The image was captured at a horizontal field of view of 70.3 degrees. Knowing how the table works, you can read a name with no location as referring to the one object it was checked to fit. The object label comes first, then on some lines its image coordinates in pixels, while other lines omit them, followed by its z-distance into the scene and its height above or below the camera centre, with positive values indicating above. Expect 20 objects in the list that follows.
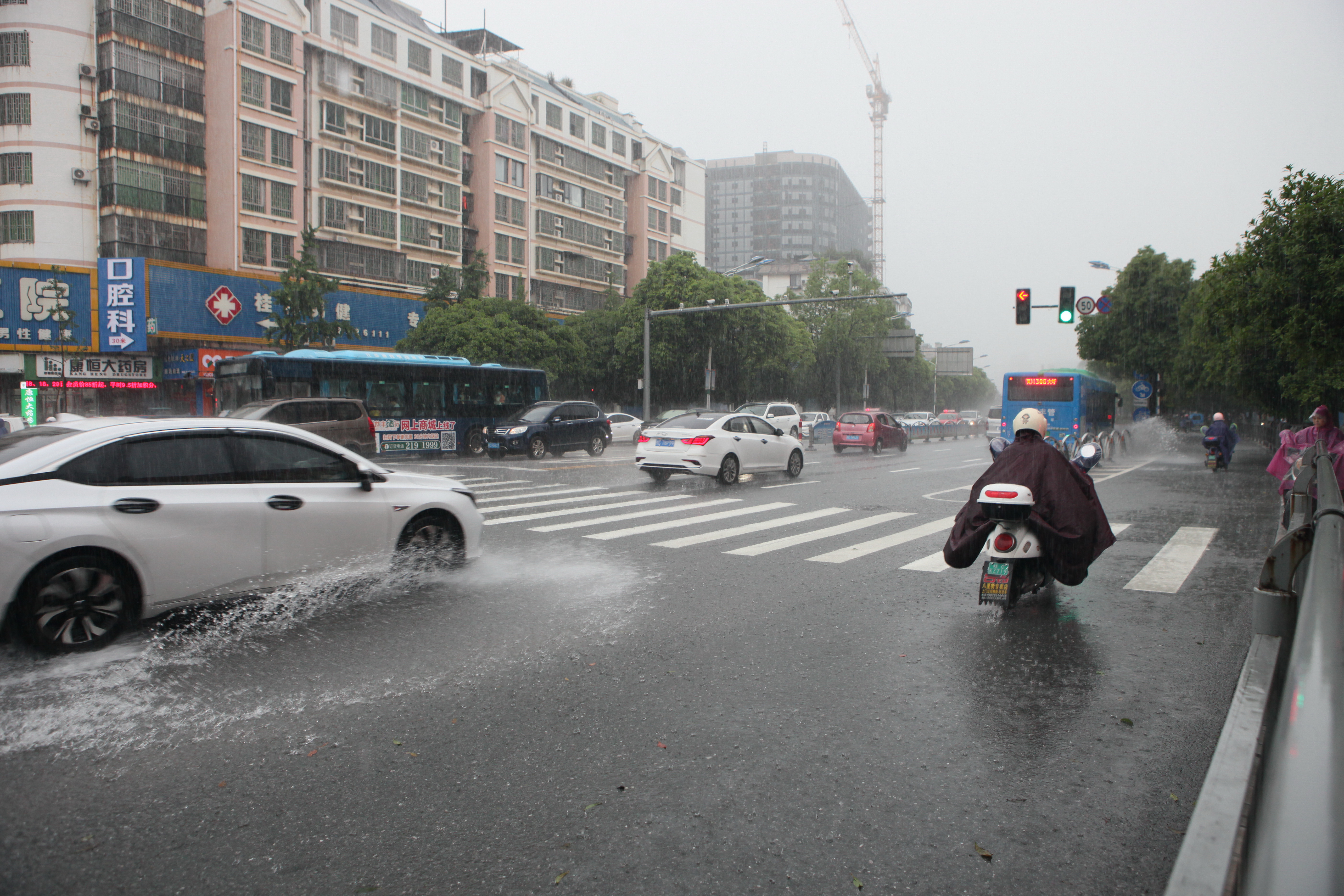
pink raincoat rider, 10.80 -0.44
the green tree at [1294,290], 18.56 +2.46
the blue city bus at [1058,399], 30.80 +0.25
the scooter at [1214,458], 23.16 -1.24
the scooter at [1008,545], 6.34 -0.94
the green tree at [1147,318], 43.78 +4.21
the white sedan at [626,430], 37.53 -0.99
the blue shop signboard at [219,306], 35.44 +3.84
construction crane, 164.62 +51.01
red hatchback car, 33.38 -0.91
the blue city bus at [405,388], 22.16 +0.39
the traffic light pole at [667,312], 28.12 +2.96
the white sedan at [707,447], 17.08 -0.78
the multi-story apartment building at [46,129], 34.81 +10.02
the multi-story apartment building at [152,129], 35.91 +10.70
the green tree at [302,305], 34.00 +3.51
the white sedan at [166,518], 5.17 -0.71
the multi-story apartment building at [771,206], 170.75 +35.94
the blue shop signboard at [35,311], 32.62 +3.13
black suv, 25.20 -0.75
